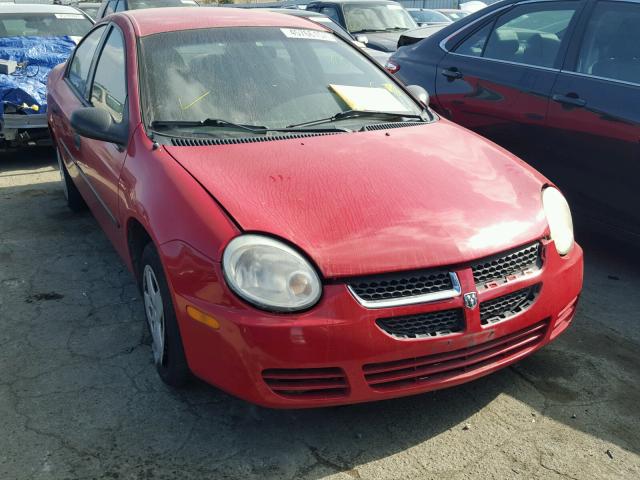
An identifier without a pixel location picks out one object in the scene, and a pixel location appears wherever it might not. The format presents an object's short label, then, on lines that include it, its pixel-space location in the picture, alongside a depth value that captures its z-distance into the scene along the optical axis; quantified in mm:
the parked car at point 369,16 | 10203
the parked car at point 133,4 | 10562
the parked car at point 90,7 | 16264
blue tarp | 6289
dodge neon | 2309
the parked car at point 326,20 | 8370
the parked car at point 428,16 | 15040
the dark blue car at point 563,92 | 3857
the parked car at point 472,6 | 19703
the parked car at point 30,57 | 6270
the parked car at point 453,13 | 16453
